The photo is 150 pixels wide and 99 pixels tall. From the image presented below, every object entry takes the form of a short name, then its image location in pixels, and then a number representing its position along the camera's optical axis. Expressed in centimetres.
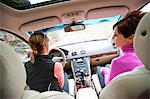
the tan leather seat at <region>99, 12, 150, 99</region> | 49
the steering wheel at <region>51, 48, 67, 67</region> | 126
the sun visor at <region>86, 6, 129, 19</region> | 109
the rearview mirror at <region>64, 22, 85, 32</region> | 120
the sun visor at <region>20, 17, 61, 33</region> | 111
